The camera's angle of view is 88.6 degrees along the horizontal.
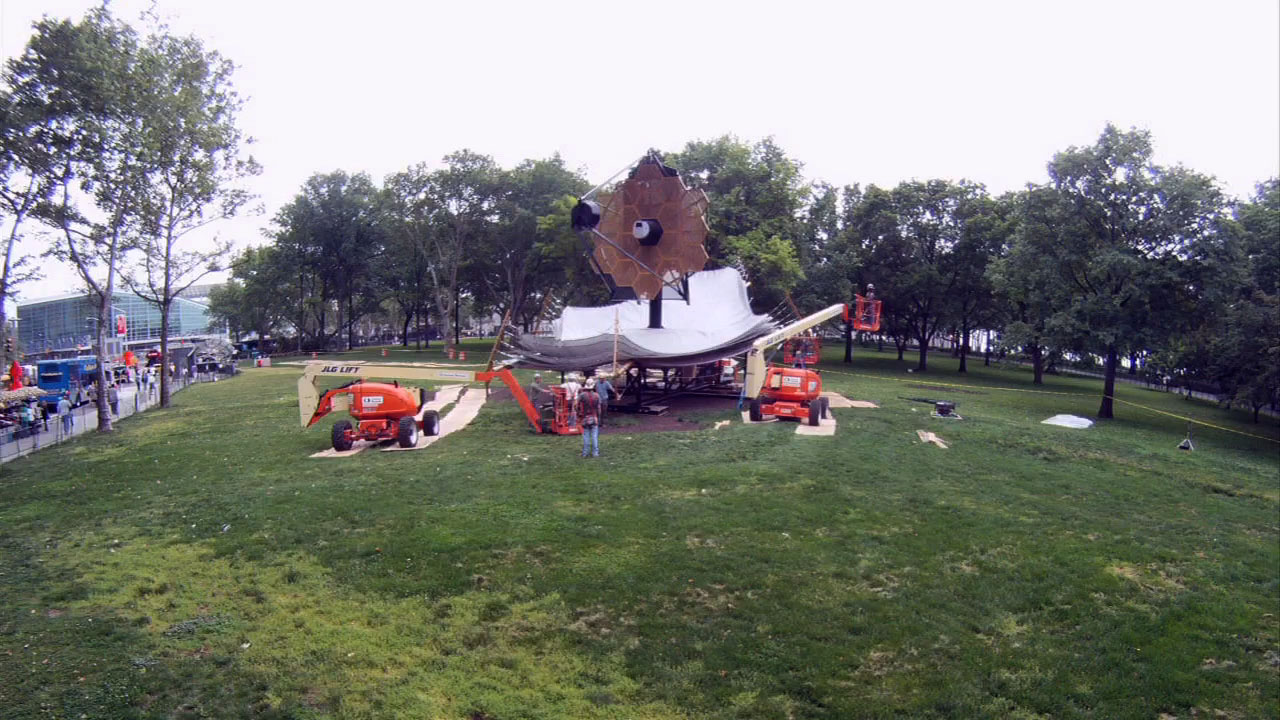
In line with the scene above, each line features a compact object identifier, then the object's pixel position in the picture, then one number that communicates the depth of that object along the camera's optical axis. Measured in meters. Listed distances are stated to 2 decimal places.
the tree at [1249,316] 21.78
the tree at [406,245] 50.94
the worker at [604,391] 21.05
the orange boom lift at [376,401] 16.50
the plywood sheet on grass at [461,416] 17.56
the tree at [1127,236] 22.75
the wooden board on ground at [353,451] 15.72
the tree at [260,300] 56.25
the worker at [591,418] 15.46
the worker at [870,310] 24.68
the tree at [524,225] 50.28
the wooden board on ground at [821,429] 18.65
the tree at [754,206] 37.03
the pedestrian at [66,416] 20.33
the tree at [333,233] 56.25
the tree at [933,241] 41.38
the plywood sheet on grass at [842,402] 24.69
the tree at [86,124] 17.91
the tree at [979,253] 39.53
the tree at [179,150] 20.75
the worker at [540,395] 22.91
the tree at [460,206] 50.69
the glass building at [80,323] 59.98
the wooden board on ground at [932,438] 17.42
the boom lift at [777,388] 20.25
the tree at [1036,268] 25.33
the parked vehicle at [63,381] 25.70
